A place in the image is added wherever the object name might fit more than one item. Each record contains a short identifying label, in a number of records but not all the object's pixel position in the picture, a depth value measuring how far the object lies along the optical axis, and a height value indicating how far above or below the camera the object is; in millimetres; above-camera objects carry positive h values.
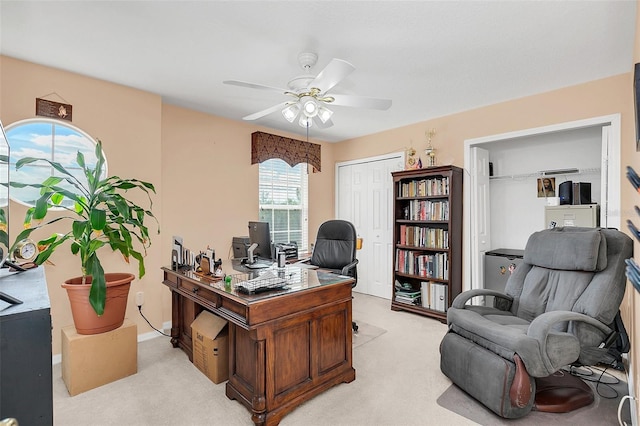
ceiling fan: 2018 +848
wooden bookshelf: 3633 -351
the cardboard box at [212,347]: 2322 -1038
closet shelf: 3180 +425
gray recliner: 1860 -762
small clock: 2023 -252
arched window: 2460 +543
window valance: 4102 +885
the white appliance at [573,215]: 2896 -37
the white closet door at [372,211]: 4625 +10
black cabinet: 801 -401
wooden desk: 1824 -831
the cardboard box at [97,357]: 2170 -1063
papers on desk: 1913 -461
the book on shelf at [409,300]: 3934 -1135
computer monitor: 2779 -243
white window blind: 4375 +177
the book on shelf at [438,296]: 3652 -1016
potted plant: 2072 -211
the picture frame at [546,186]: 3502 +286
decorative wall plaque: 2525 +859
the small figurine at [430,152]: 3937 +768
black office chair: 3436 -413
